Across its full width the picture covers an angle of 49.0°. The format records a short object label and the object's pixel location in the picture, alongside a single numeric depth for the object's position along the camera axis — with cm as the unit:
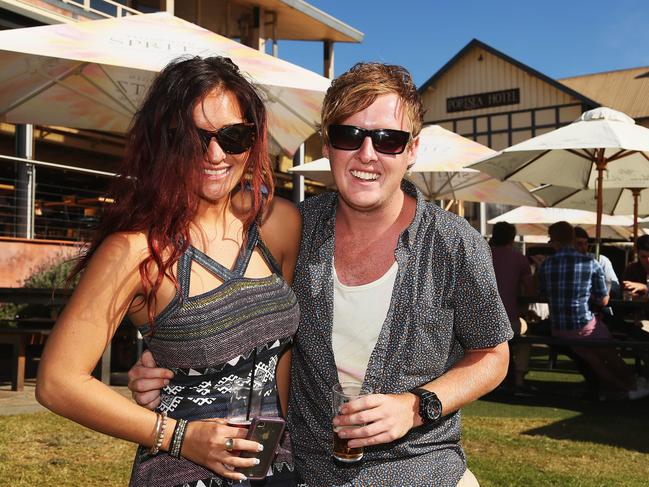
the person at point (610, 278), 971
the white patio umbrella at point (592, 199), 1237
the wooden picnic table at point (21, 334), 697
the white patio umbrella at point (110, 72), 605
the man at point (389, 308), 194
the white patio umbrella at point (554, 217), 1645
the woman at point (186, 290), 167
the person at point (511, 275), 779
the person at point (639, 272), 943
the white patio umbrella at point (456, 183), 1066
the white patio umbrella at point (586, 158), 753
